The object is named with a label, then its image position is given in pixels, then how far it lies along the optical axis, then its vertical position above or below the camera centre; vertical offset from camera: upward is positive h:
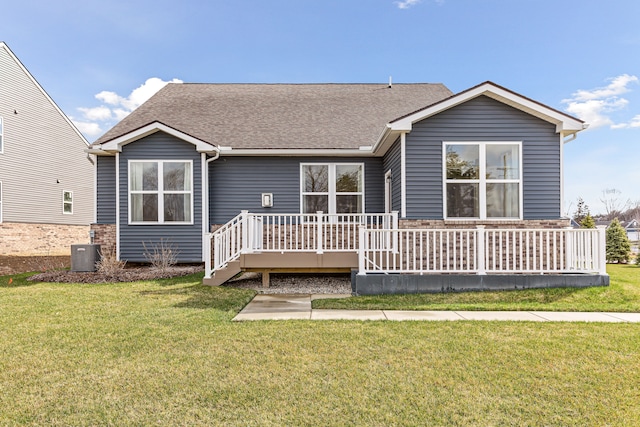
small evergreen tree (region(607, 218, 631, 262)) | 17.80 -1.69
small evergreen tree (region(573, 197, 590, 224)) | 48.64 +0.00
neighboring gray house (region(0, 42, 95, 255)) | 16.83 +2.05
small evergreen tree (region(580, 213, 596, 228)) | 18.80 -0.69
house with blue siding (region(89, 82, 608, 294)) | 8.09 +0.89
